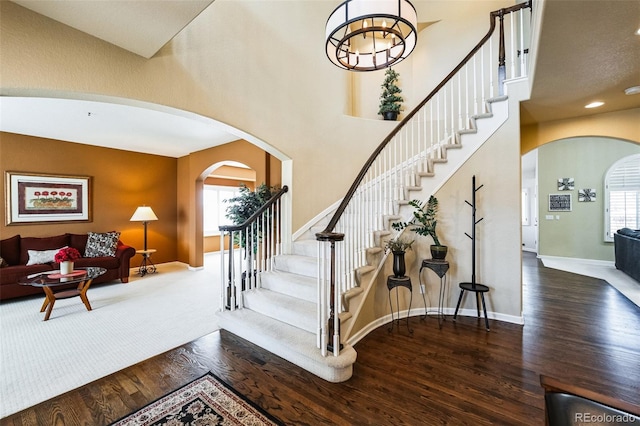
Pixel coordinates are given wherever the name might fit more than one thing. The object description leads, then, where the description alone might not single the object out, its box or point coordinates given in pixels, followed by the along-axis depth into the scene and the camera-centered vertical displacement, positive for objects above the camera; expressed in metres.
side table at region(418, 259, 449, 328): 3.30 -0.75
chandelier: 2.05 +1.57
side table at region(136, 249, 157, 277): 6.08 -1.22
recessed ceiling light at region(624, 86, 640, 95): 3.01 +1.36
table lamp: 6.04 -0.01
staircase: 2.37 -0.62
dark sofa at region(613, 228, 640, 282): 4.91 -0.81
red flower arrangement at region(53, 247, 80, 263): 3.85 -0.58
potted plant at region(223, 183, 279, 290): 3.91 +0.14
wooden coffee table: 3.61 -0.91
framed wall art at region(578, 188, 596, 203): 6.71 +0.39
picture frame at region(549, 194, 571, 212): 7.04 +0.21
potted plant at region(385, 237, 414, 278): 3.17 -0.54
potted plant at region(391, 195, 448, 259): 3.39 -0.16
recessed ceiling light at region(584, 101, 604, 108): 3.49 +1.39
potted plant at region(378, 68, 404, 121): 4.99 +2.11
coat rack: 3.34 -0.72
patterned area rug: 1.84 -1.41
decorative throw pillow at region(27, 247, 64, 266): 4.71 -0.73
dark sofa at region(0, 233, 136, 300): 4.32 -0.84
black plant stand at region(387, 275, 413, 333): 3.09 -0.81
